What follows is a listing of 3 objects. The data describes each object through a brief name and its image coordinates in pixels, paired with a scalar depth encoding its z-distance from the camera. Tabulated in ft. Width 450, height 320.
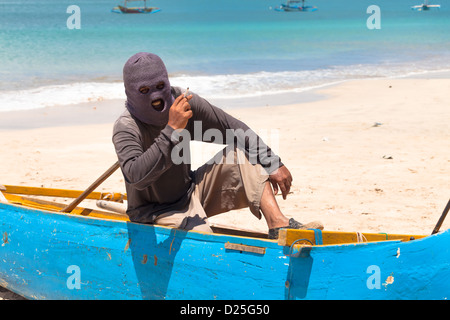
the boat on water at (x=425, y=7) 245.04
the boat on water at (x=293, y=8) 235.01
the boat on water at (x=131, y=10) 196.92
